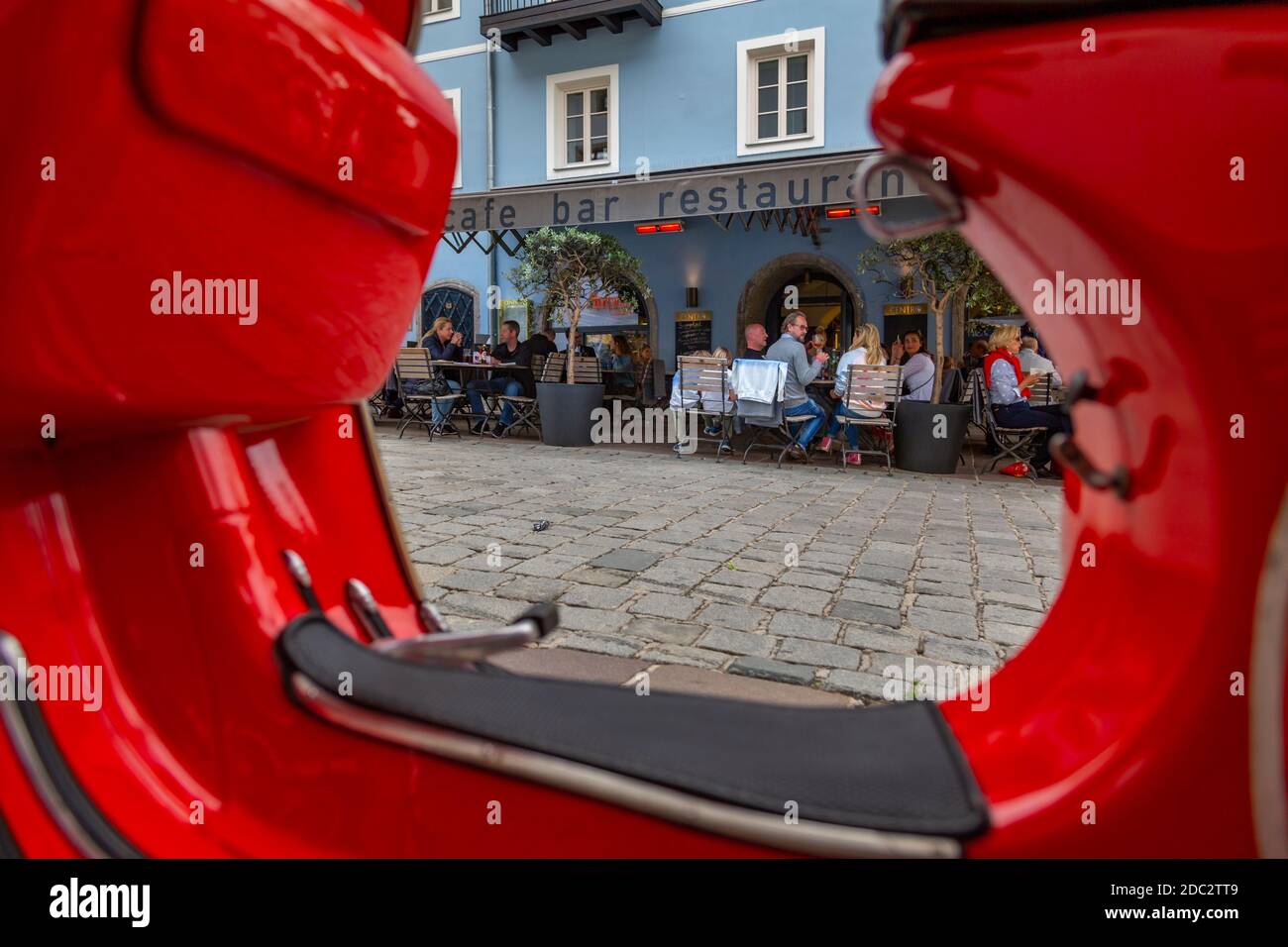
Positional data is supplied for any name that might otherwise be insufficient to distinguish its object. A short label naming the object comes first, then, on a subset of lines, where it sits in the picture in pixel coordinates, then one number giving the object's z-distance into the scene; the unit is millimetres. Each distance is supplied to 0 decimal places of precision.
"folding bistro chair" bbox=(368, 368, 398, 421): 10470
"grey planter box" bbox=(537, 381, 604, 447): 8391
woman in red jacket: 6730
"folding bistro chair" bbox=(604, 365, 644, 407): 12333
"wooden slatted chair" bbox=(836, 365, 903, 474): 6965
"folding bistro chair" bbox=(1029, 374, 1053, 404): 6949
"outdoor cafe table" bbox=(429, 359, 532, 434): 9078
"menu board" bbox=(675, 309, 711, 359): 12977
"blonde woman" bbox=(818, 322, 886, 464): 7273
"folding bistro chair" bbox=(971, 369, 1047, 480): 6836
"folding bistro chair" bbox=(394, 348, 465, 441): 9156
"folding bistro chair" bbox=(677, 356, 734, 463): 7711
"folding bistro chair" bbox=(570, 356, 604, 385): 9047
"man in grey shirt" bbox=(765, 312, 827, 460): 7402
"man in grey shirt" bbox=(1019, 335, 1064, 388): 7035
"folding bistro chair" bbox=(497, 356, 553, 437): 9375
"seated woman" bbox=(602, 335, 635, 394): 12773
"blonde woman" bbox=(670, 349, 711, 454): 7969
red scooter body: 521
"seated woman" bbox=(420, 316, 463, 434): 10133
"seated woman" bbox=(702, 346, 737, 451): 7680
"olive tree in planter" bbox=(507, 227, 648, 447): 8422
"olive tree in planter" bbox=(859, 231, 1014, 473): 6859
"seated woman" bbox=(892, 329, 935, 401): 7578
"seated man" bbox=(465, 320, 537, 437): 9701
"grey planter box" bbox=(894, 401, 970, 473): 6836
